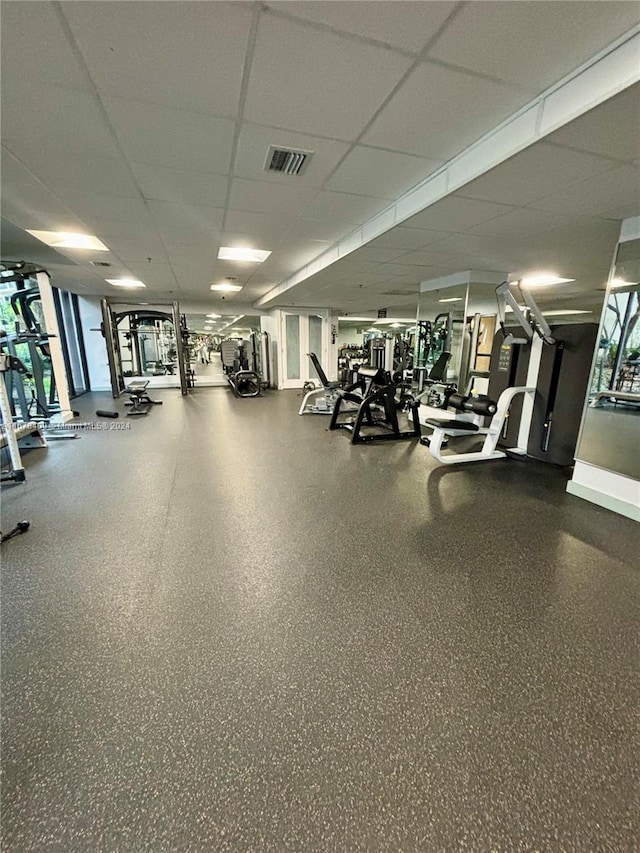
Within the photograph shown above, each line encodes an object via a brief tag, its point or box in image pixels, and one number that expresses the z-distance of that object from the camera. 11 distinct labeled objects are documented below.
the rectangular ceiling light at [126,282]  7.35
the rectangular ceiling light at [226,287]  7.98
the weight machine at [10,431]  3.19
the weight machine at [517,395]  3.73
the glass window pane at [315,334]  10.60
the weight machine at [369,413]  4.82
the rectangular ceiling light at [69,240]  4.21
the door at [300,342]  10.38
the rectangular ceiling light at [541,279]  5.81
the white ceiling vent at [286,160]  2.33
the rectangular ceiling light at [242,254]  4.97
